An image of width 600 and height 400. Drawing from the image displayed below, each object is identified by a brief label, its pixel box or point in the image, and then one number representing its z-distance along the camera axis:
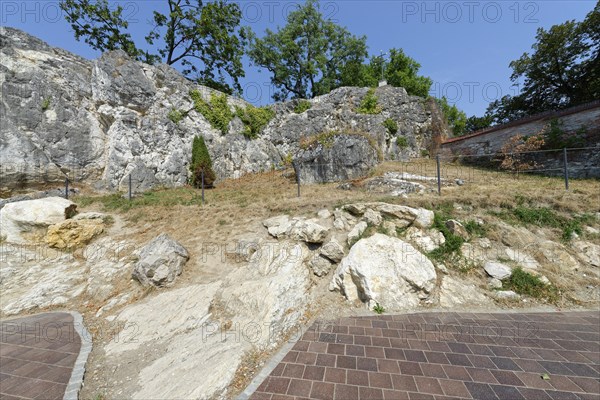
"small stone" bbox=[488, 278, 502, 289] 3.85
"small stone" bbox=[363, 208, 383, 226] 4.99
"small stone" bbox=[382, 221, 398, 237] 4.76
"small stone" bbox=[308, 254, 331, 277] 4.39
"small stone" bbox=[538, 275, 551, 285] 3.75
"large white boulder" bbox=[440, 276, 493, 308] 3.66
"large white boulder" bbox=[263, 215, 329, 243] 4.99
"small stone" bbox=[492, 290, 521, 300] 3.66
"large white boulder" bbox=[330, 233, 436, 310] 3.74
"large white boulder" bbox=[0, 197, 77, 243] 5.79
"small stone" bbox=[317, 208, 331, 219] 5.65
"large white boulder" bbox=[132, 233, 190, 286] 4.55
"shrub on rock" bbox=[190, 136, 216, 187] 12.08
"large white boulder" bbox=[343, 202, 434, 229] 4.85
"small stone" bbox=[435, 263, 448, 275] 4.10
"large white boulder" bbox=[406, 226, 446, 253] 4.49
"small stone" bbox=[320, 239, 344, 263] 4.53
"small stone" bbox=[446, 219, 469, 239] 4.59
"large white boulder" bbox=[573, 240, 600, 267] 4.05
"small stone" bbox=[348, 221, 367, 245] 4.74
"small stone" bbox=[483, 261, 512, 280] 3.97
